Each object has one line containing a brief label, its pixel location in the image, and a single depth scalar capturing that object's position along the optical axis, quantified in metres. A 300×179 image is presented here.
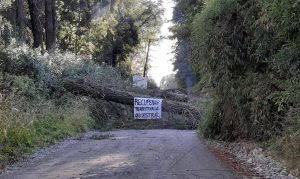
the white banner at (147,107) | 23.98
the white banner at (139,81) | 39.02
